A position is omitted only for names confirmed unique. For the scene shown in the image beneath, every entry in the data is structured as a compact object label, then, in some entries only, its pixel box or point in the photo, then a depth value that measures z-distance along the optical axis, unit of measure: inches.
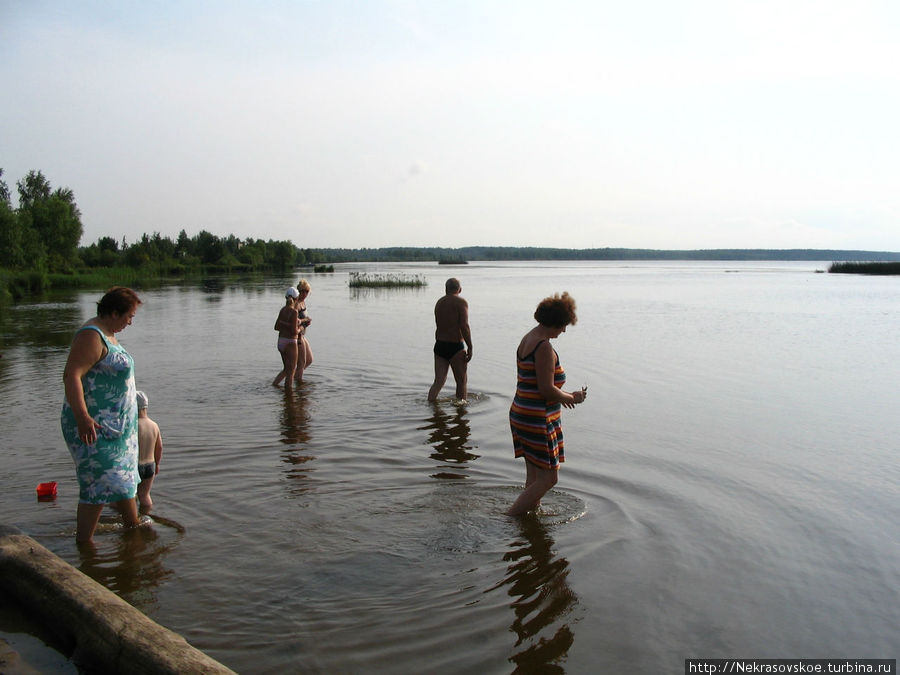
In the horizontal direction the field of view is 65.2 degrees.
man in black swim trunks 412.5
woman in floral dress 174.4
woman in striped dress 206.5
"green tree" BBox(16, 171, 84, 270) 2450.8
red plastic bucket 245.0
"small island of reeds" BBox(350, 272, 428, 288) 1988.2
